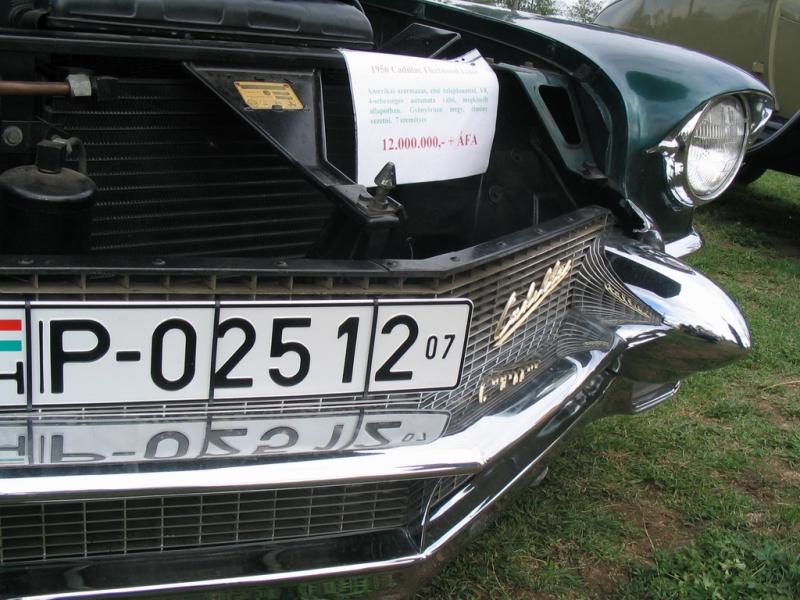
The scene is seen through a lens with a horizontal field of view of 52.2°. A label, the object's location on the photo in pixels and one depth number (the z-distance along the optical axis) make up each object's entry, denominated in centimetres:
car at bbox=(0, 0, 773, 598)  105
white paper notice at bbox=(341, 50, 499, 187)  147
